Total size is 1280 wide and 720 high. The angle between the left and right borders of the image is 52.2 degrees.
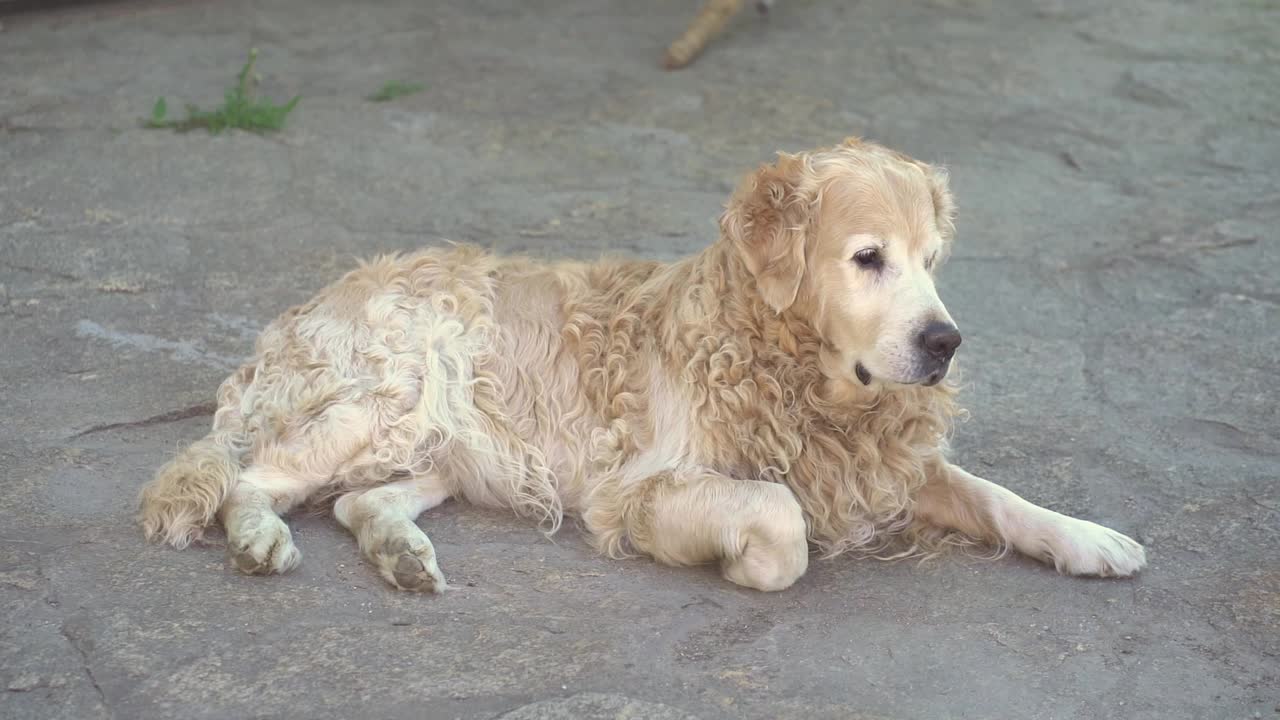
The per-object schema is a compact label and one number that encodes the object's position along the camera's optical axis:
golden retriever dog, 3.77
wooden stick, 8.98
